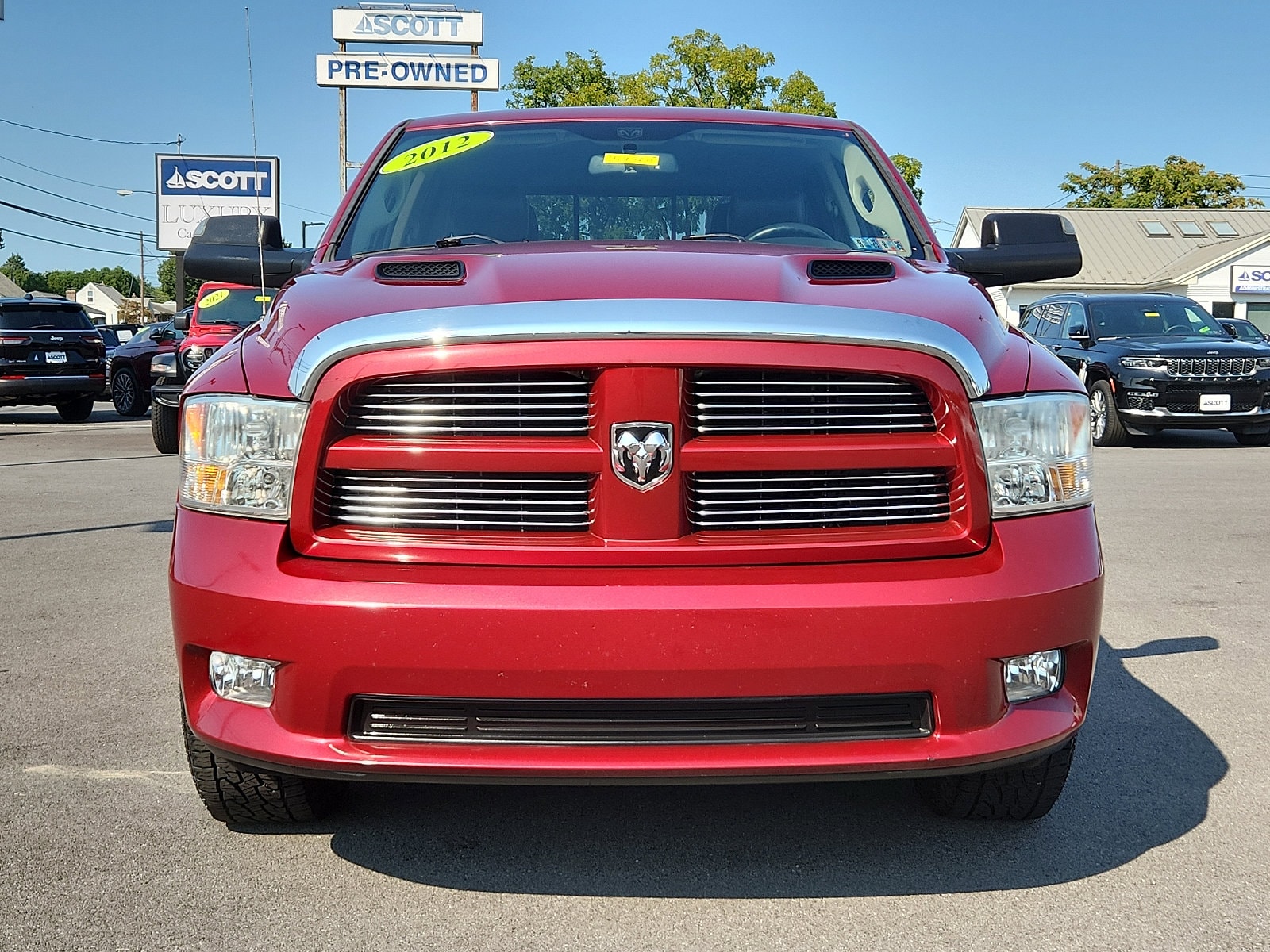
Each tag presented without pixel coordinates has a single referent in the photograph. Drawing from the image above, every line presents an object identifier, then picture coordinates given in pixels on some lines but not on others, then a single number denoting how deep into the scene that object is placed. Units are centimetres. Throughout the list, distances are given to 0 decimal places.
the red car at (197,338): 1277
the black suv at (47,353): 2027
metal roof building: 4603
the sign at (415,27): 3847
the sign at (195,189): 4038
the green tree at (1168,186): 6506
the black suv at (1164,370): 1466
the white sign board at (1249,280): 4534
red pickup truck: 255
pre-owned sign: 3831
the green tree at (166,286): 12649
